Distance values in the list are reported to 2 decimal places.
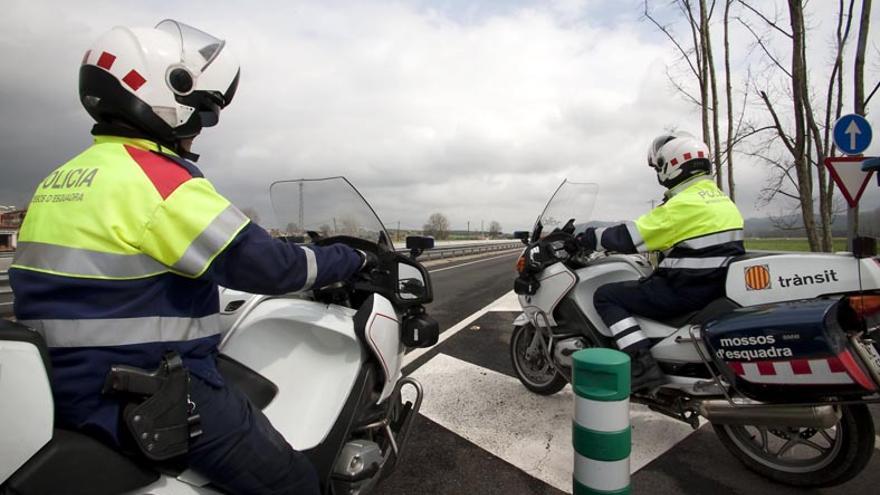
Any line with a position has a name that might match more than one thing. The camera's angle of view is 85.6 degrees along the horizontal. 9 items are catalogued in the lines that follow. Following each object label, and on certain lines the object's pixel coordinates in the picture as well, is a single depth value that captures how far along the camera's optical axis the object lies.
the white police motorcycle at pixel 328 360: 1.53
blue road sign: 5.46
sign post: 4.11
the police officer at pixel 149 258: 1.37
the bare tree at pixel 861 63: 8.14
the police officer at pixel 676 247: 3.05
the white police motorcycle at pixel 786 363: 2.34
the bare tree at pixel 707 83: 13.51
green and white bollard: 2.10
